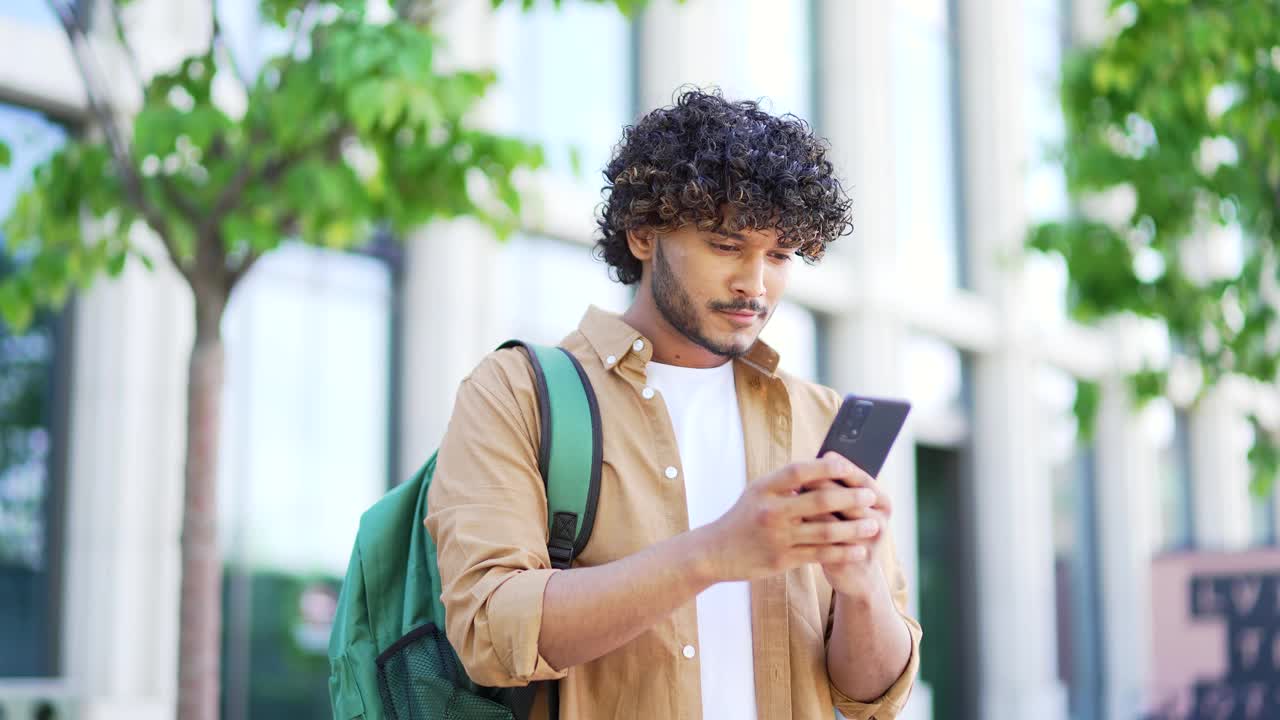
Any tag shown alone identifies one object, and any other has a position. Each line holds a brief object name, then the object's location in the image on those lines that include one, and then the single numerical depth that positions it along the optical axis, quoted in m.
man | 1.96
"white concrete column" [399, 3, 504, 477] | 8.77
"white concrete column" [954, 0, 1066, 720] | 15.20
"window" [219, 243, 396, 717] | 8.09
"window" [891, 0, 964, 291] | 14.82
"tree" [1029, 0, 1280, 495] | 6.71
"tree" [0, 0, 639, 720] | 4.25
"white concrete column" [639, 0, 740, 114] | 11.04
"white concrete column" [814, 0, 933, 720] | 13.23
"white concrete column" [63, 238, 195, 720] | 7.11
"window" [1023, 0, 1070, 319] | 16.02
